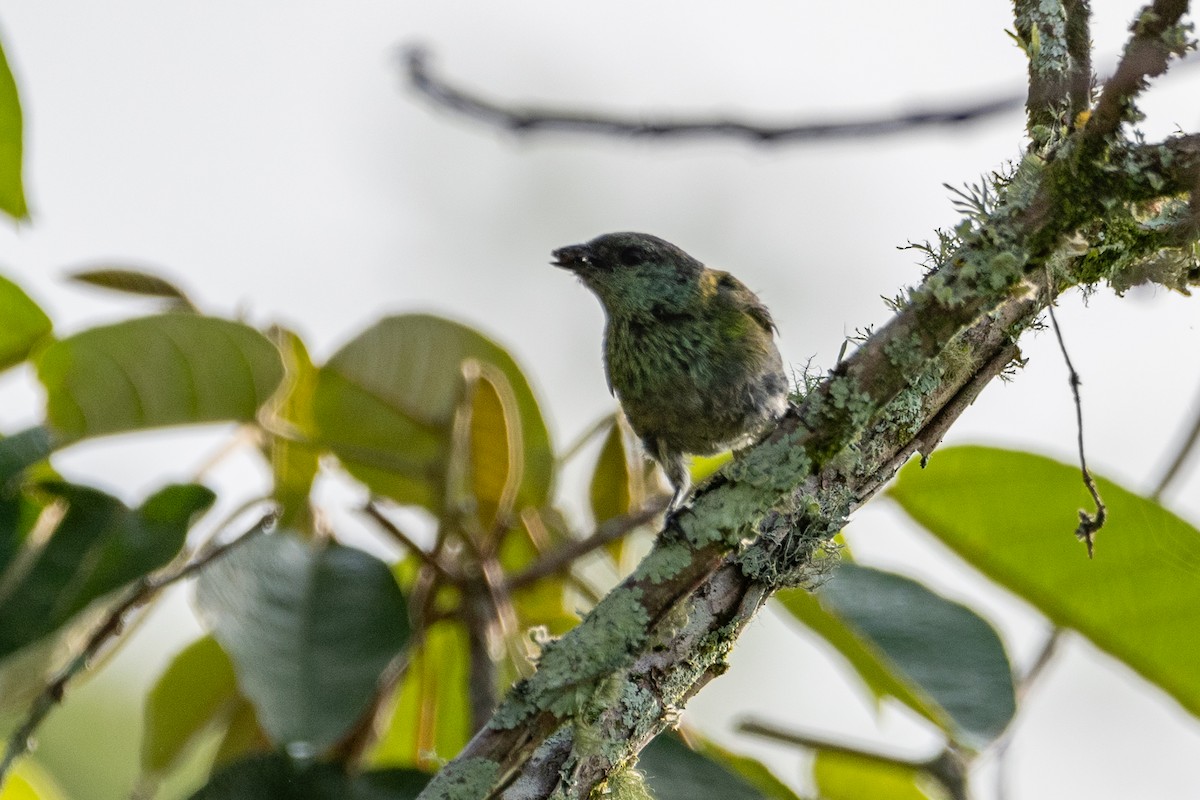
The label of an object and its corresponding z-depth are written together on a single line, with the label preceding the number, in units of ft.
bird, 18.20
